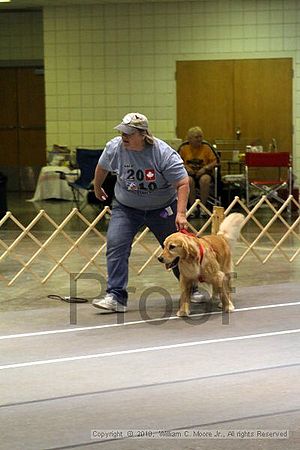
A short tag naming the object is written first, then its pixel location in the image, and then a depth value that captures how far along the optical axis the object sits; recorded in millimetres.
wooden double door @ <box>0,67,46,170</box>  17484
